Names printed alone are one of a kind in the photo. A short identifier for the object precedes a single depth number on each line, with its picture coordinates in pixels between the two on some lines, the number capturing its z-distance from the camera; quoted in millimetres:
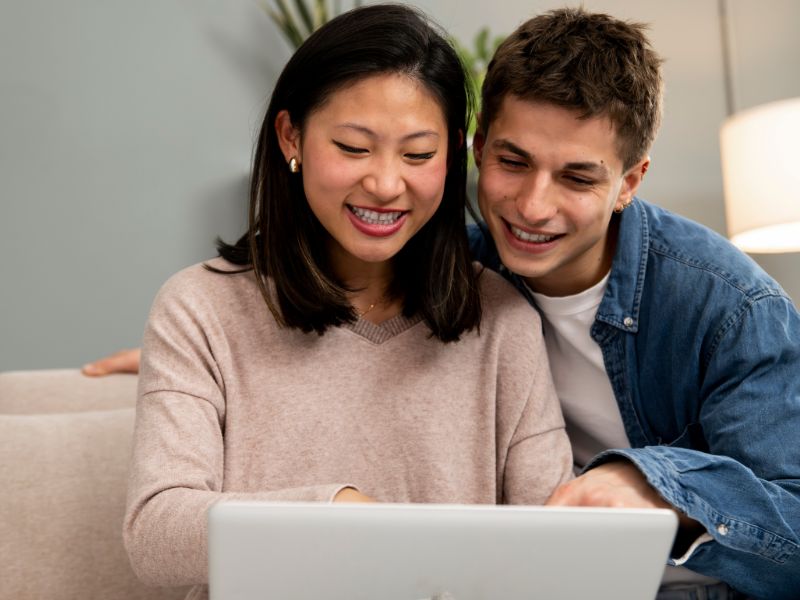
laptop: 744
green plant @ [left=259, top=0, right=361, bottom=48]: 2844
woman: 1269
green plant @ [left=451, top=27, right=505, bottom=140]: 2701
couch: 1394
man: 1254
